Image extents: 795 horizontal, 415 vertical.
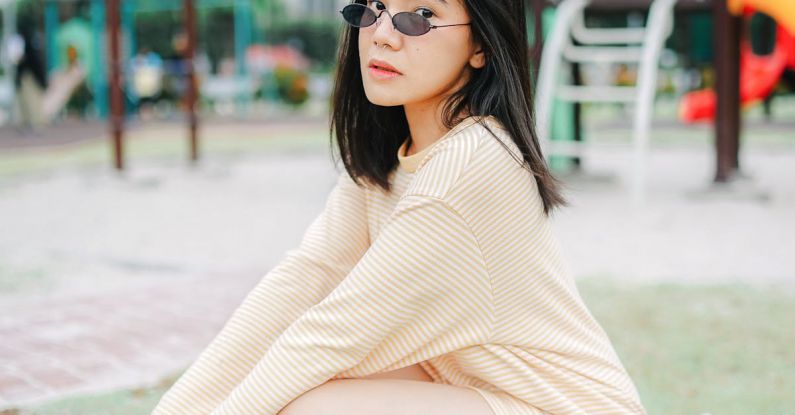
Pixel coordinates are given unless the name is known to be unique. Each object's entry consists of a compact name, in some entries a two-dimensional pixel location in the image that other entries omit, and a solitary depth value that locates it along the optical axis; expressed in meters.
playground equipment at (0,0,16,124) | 15.59
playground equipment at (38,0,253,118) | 18.50
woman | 1.48
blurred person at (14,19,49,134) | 14.89
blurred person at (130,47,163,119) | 18.92
